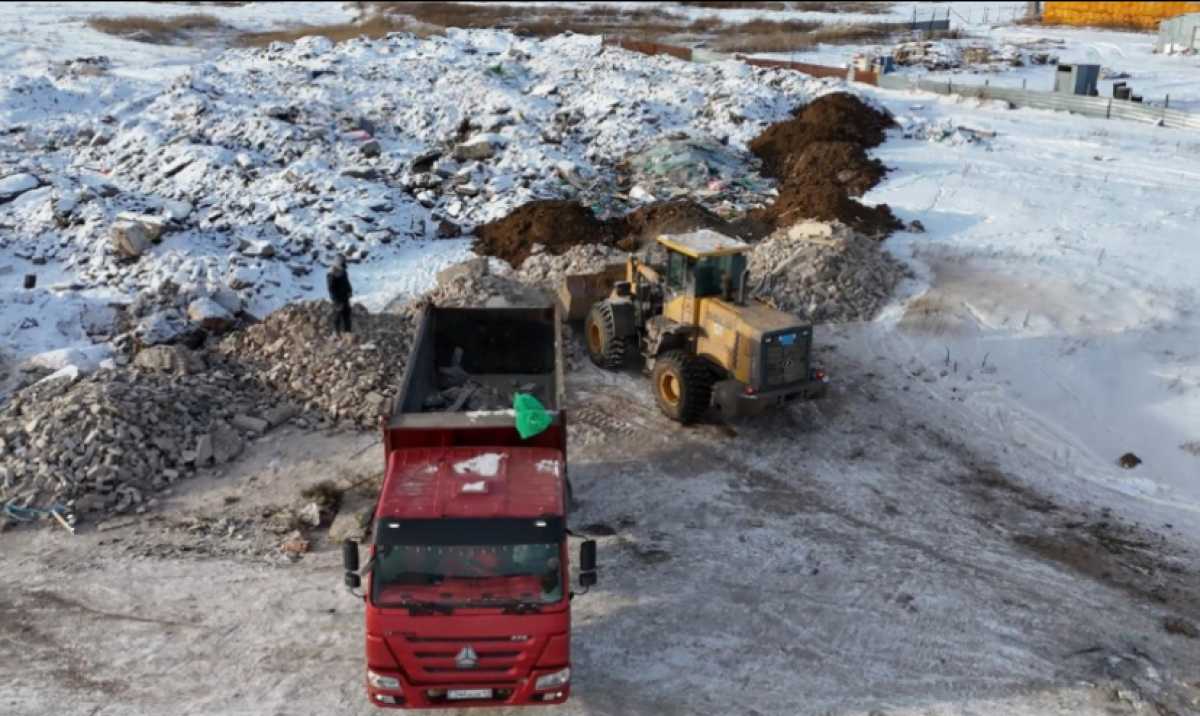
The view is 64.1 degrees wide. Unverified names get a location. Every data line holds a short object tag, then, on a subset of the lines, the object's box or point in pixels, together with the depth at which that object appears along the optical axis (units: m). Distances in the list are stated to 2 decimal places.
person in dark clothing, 14.88
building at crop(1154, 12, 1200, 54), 41.03
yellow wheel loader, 13.20
